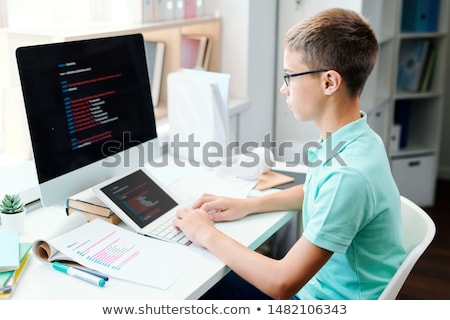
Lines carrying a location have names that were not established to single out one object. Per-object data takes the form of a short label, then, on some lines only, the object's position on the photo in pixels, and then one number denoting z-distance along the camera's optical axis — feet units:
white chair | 3.95
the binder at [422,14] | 10.53
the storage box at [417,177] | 11.09
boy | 3.99
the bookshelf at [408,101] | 10.15
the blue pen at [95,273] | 3.99
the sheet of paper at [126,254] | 4.03
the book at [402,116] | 11.21
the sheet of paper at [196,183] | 5.54
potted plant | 4.61
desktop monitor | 4.46
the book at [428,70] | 10.86
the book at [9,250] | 4.00
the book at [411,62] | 10.87
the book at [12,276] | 3.81
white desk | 3.83
